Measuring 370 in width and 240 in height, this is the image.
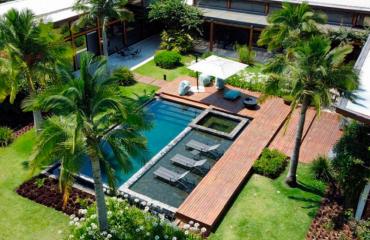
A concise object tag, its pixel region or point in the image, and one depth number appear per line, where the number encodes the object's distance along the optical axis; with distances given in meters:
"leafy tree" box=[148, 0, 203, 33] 33.03
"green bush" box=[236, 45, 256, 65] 31.78
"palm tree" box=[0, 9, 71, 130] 18.14
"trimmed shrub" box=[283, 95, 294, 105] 26.35
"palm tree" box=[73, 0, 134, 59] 25.86
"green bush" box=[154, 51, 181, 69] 31.80
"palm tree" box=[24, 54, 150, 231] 12.89
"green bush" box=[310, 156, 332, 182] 19.70
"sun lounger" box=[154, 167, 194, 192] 19.38
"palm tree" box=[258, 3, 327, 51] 23.73
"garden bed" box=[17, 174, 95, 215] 18.12
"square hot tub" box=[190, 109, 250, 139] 23.70
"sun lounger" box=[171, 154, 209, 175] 20.55
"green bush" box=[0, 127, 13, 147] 22.57
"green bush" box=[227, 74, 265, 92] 28.04
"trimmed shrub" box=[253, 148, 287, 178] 20.14
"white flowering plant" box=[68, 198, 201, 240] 15.87
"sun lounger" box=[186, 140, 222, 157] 21.88
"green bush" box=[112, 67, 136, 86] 28.80
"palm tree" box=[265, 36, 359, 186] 16.09
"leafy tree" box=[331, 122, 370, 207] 16.20
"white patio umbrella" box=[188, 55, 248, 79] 25.70
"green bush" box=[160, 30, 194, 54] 33.88
